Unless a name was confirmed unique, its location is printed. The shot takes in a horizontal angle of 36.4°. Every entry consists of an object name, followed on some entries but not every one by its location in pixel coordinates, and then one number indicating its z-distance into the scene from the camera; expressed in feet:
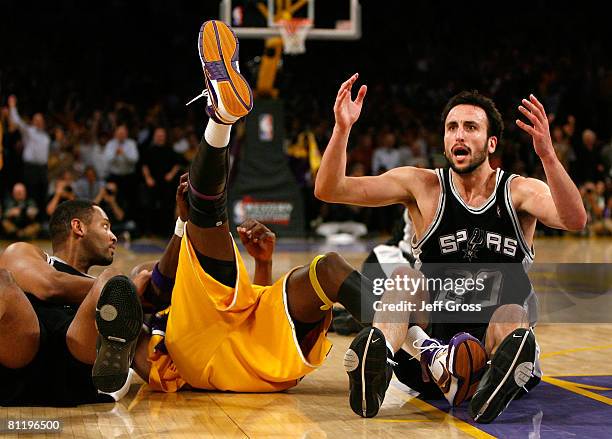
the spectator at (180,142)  50.88
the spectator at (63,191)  45.16
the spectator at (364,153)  53.47
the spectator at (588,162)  52.95
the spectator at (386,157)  52.03
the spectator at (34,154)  46.47
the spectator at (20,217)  45.65
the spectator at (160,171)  47.09
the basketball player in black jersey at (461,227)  13.92
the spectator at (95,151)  48.19
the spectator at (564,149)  53.06
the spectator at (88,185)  46.93
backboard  44.73
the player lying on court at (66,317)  13.23
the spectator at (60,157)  47.19
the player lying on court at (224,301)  15.33
